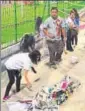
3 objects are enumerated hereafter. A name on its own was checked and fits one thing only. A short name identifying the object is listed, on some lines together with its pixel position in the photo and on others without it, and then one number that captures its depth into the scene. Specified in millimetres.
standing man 8598
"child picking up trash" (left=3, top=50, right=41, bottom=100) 6500
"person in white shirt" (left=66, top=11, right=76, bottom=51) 10467
